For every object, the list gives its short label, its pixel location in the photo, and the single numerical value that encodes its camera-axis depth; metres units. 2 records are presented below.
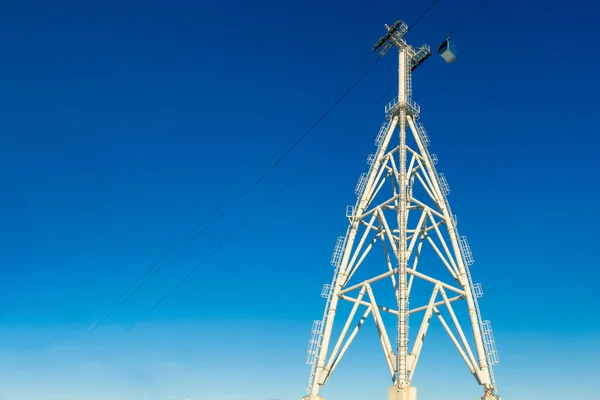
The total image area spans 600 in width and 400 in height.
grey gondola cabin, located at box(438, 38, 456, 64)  31.33
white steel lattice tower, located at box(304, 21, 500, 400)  28.36
